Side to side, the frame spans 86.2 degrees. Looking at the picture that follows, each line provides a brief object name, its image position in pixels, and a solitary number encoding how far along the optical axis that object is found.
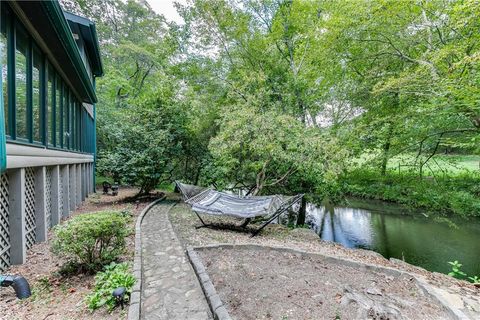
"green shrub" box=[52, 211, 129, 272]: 3.27
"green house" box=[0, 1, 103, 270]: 3.59
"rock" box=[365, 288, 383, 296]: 3.42
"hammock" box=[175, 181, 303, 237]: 6.07
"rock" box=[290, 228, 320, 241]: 6.86
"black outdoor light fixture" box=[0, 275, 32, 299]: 2.94
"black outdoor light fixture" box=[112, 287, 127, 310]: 2.69
